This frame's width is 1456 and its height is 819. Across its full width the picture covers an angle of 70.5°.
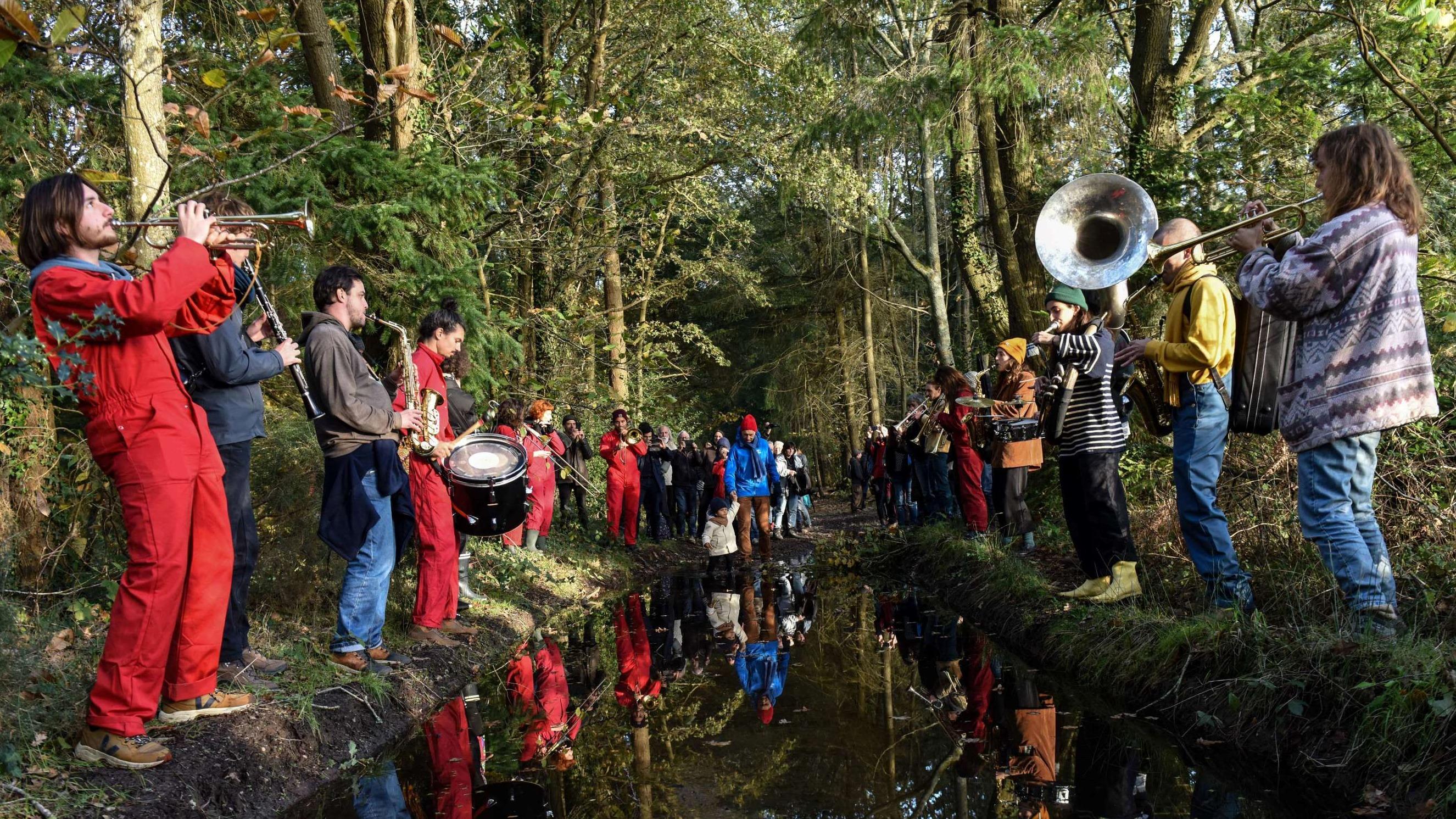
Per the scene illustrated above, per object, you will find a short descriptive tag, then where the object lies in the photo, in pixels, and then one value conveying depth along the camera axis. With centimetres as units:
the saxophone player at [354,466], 533
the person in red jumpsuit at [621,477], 1418
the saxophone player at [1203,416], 496
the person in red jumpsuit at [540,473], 1092
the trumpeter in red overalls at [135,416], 364
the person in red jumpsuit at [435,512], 626
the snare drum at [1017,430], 690
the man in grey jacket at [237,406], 462
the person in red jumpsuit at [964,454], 937
